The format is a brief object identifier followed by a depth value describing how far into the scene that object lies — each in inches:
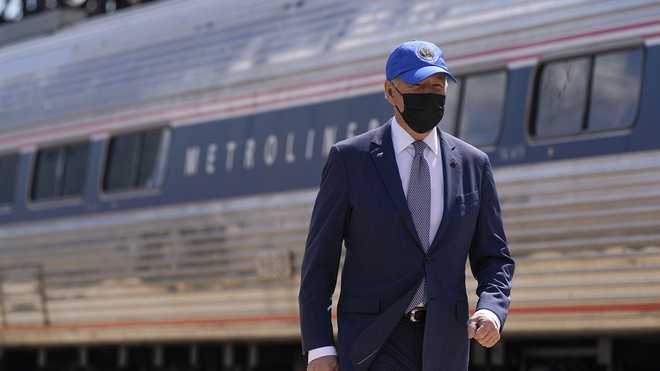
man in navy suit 338.9
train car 635.8
